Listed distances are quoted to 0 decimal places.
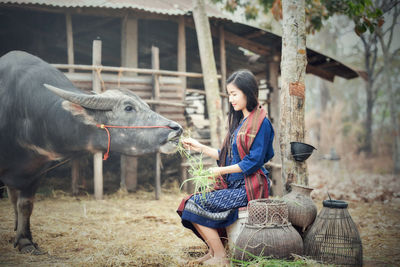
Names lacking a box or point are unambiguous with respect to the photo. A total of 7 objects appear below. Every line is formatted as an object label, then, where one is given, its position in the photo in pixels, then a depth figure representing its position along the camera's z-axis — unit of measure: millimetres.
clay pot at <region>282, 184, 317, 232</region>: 3064
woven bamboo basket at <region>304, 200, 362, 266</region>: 2883
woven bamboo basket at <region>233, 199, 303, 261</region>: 2598
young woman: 2842
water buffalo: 3467
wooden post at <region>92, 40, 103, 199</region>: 5965
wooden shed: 5430
